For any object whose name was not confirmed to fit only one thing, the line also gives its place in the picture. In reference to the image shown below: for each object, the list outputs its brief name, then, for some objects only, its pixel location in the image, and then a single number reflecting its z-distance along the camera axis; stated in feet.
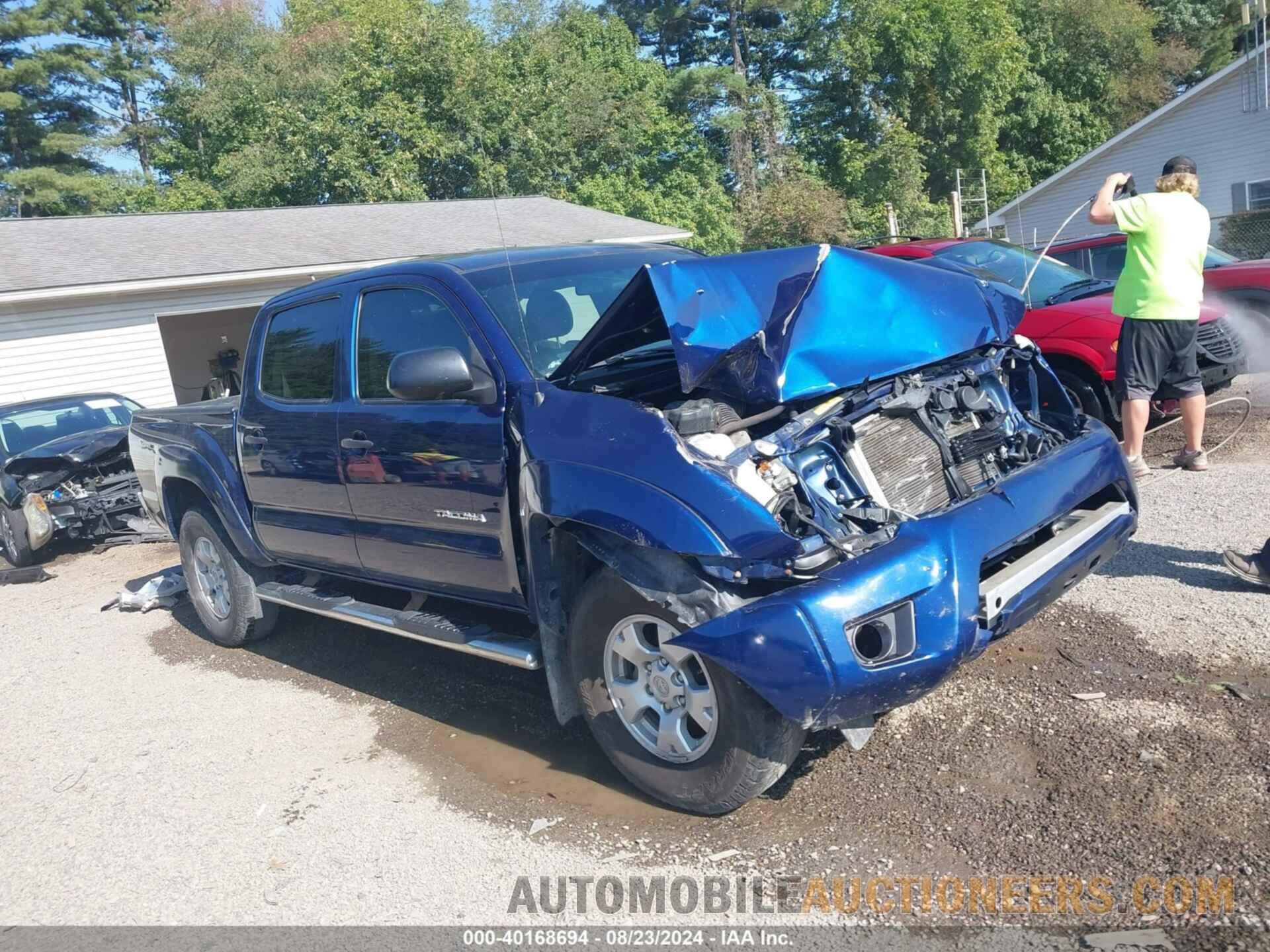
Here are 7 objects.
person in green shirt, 19.74
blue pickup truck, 10.96
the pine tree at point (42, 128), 117.39
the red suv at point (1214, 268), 29.45
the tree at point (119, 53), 127.54
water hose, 23.35
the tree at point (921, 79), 118.11
